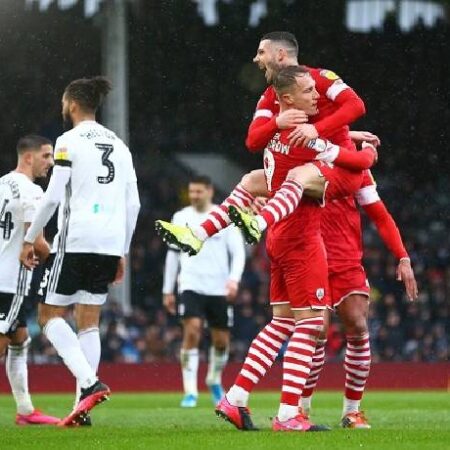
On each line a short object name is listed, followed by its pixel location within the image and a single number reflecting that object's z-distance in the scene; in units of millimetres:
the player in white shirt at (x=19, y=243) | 20781
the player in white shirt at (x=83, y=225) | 19281
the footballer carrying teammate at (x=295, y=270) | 17297
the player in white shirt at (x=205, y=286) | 29016
